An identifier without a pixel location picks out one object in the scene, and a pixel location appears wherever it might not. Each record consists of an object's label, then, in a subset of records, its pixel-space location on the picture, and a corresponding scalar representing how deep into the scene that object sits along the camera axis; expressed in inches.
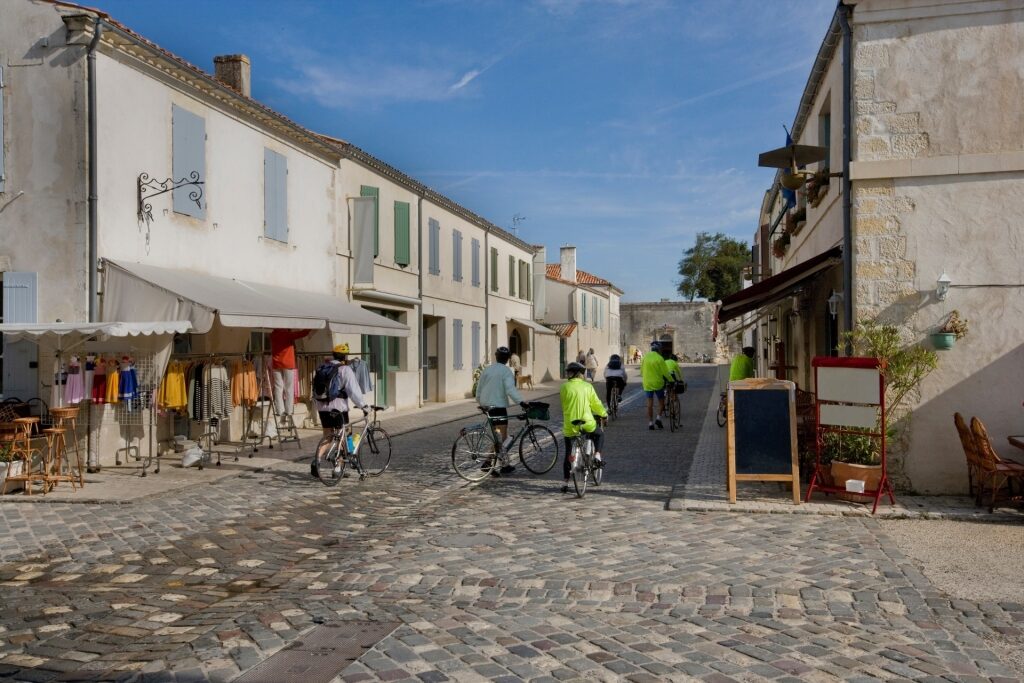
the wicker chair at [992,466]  285.4
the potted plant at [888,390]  314.6
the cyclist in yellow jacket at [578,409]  351.3
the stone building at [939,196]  323.3
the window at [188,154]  463.5
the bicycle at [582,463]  340.8
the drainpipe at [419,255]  833.5
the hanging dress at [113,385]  382.6
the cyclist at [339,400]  384.2
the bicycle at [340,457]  385.7
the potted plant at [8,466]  343.9
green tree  2479.1
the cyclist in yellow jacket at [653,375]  608.1
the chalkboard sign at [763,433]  323.3
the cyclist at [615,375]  674.2
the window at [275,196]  561.3
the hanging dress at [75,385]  377.4
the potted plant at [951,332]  320.5
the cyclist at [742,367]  542.3
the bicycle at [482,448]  391.9
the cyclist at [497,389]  399.2
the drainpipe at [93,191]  398.3
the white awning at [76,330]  350.6
